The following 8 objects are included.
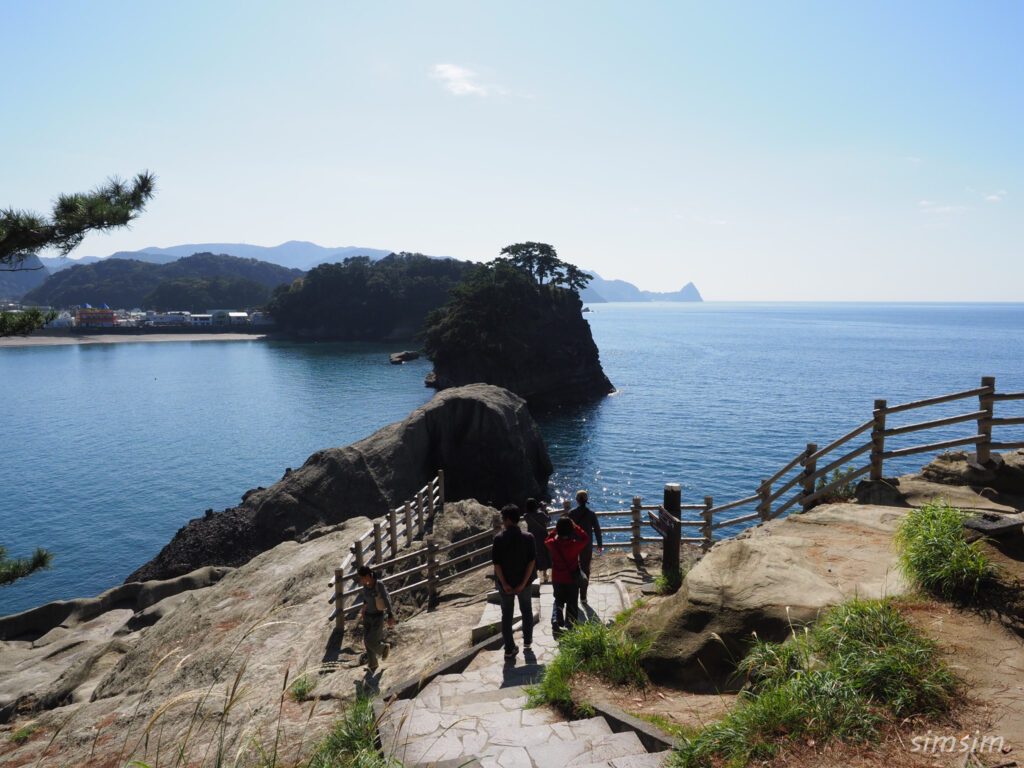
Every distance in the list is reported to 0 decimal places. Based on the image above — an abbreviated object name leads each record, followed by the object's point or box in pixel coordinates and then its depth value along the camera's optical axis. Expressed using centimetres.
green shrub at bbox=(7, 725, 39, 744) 927
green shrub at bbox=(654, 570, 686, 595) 973
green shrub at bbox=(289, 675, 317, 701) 743
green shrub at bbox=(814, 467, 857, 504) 1199
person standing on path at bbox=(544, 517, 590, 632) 798
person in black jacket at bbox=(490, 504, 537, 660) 769
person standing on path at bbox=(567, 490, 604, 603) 985
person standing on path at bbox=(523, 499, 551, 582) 990
